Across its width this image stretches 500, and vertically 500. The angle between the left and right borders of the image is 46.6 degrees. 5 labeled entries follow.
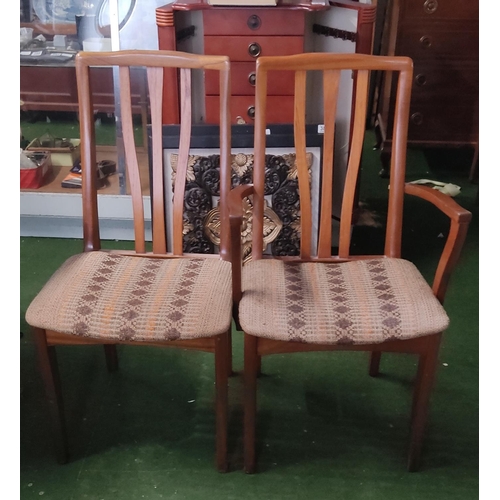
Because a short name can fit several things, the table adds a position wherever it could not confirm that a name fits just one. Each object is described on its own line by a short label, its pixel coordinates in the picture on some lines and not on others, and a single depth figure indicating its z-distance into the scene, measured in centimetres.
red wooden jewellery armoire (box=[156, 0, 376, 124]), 191
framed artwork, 196
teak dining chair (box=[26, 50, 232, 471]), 125
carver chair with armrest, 124
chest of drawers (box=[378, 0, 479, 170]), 273
